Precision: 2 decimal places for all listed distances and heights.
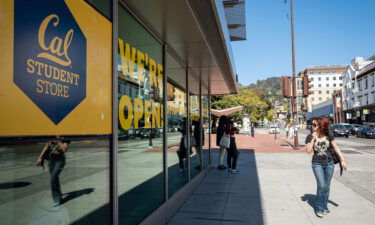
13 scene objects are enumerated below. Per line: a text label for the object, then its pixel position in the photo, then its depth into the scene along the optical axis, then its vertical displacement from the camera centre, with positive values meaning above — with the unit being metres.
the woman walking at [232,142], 9.77 -0.54
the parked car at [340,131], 32.54 -0.70
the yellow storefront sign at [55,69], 1.83 +0.40
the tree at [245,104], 53.88 +4.08
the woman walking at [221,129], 9.97 -0.12
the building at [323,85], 111.71 +14.03
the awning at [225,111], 18.00 +0.81
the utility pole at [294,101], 17.97 +1.41
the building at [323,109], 71.21 +3.97
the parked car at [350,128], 36.51 -0.44
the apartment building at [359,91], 46.88 +5.47
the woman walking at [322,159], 5.21 -0.57
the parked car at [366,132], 30.62 -0.77
